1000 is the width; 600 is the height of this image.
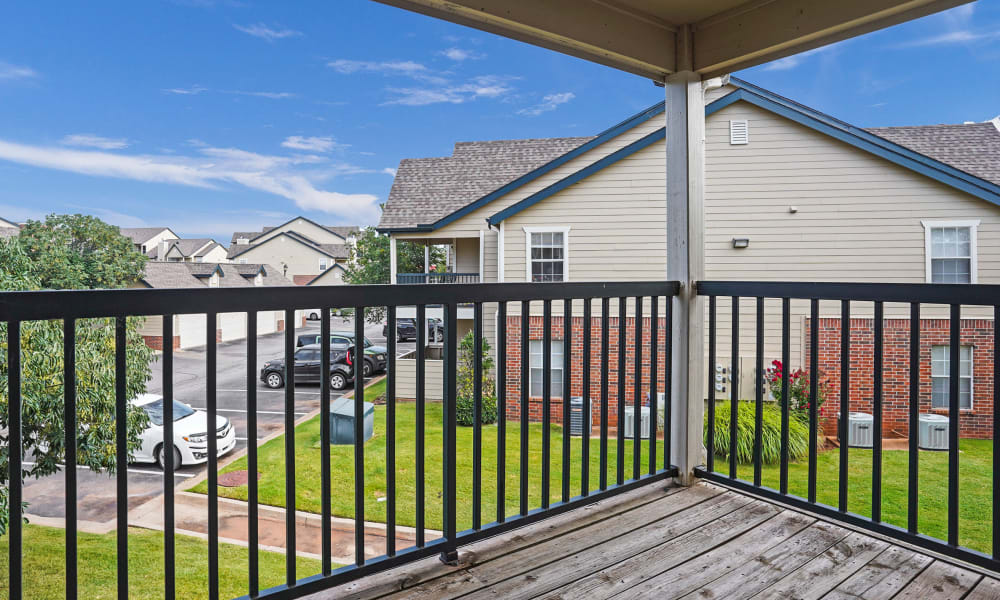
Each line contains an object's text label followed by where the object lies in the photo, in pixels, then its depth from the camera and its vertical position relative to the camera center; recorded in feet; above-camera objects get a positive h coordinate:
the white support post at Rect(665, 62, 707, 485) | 7.36 +0.65
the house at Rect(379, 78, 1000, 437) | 22.21 +3.50
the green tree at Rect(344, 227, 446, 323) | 22.30 +1.96
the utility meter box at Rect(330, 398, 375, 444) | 12.80 -3.10
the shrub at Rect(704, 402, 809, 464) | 19.19 -4.95
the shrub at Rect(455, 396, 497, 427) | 23.02 -4.90
